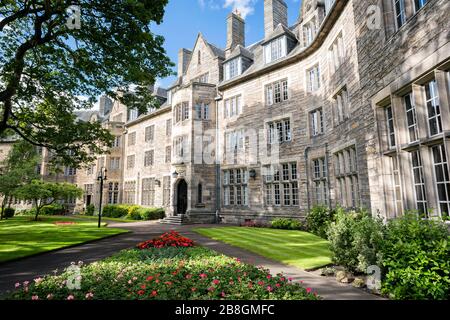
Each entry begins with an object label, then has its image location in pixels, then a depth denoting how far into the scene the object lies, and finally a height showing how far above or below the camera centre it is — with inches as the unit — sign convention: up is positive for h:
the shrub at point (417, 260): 165.3 -44.4
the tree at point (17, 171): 946.1 +110.9
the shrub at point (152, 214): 1008.9 -60.4
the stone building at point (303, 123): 230.8 +142.2
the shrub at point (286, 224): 624.1 -66.9
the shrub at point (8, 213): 1153.9 -58.0
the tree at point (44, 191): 930.7 +34.9
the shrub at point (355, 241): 228.8 -43.6
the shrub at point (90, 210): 1306.7 -54.9
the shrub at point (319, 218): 489.8 -43.1
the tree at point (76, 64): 402.6 +244.0
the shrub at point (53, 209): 1347.2 -52.9
